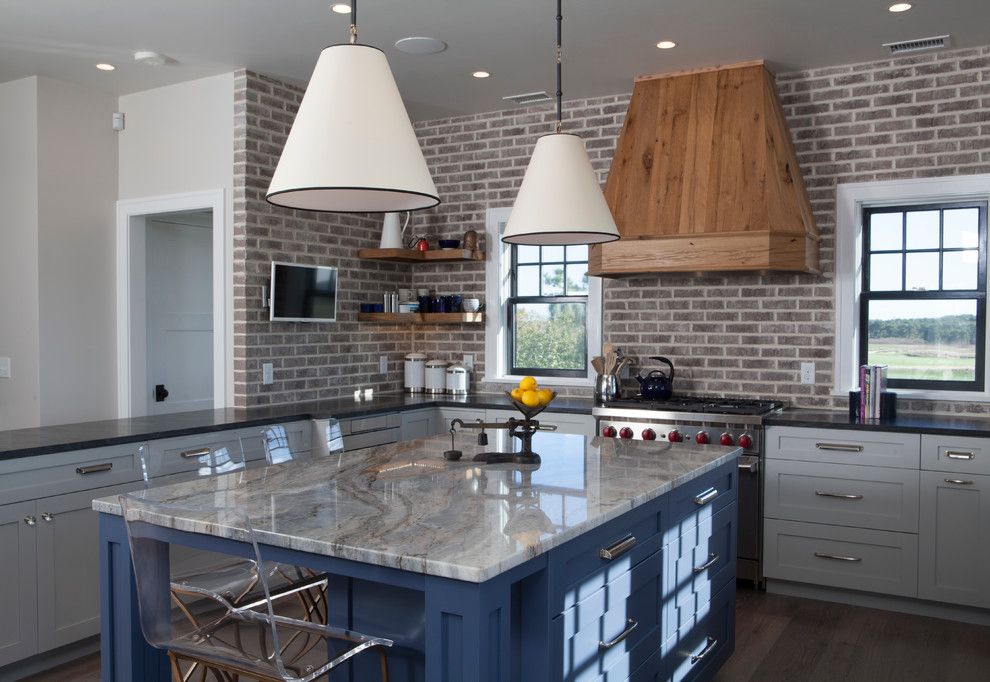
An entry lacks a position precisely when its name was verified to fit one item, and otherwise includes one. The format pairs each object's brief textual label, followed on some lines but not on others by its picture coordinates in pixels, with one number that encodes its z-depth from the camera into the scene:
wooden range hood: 4.52
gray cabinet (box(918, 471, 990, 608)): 4.00
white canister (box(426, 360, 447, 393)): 6.09
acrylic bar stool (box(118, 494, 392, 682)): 2.07
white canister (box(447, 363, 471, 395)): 6.01
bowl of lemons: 3.00
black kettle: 5.10
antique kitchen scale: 3.01
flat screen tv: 5.07
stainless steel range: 4.47
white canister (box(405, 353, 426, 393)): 6.17
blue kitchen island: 1.85
